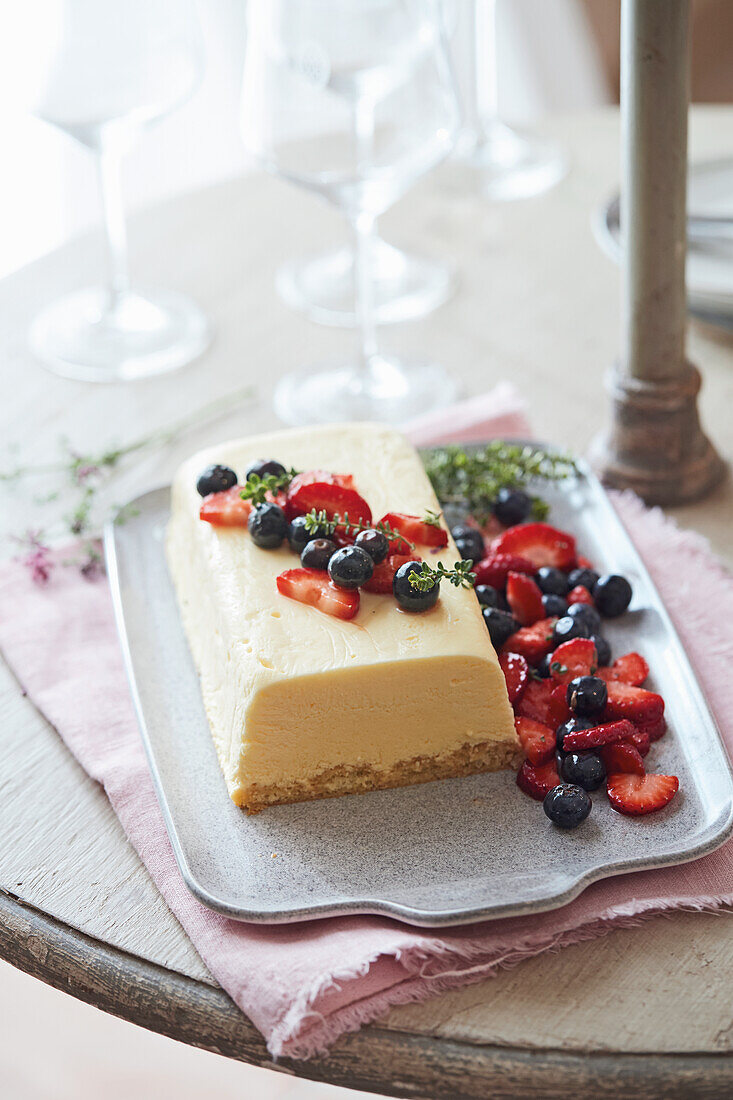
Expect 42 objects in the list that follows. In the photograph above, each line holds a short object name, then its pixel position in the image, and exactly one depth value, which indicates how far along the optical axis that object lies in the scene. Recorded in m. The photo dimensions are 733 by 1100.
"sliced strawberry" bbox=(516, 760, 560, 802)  0.88
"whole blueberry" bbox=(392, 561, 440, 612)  0.90
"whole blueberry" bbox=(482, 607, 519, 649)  0.94
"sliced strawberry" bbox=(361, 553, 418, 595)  0.91
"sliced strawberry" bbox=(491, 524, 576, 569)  0.98
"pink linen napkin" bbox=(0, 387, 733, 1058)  0.82
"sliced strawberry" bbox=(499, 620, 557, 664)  0.93
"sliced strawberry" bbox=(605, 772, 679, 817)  0.87
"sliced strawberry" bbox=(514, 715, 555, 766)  0.90
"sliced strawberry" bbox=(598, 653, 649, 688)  0.92
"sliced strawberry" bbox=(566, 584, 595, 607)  0.96
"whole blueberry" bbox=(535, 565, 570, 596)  0.96
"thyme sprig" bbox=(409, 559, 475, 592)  0.90
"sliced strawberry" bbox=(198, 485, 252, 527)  0.96
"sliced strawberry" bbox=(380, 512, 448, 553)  0.94
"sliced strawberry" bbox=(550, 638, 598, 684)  0.92
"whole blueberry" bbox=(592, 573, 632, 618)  0.96
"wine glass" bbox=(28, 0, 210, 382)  1.09
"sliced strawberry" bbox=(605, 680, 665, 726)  0.90
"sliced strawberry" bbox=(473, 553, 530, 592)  0.97
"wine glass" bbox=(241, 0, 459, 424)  1.09
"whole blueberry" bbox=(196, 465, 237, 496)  0.97
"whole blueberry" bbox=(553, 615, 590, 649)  0.93
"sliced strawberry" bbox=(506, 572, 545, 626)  0.95
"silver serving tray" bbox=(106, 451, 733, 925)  0.84
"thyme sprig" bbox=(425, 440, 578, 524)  1.02
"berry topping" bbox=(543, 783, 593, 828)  0.86
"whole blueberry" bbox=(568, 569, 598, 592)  0.97
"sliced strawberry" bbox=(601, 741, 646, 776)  0.88
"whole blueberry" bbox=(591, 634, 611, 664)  0.93
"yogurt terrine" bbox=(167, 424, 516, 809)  0.89
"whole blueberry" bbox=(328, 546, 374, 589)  0.90
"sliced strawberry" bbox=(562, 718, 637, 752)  0.89
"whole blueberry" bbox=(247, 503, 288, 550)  0.94
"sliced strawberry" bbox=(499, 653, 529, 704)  0.92
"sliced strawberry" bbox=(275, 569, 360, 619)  0.90
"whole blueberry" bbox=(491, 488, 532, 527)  1.01
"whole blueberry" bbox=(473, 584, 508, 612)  0.95
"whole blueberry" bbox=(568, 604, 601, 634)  0.94
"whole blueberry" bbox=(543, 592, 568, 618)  0.95
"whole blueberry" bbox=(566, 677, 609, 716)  0.90
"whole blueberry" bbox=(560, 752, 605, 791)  0.88
